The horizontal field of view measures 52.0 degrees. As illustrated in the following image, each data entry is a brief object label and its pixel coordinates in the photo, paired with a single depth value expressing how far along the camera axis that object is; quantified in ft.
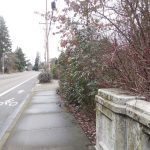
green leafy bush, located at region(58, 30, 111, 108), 11.42
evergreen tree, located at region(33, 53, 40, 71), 231.44
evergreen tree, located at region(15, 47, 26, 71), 179.11
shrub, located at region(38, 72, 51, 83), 47.90
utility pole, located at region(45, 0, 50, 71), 55.50
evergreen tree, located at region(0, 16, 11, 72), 144.81
